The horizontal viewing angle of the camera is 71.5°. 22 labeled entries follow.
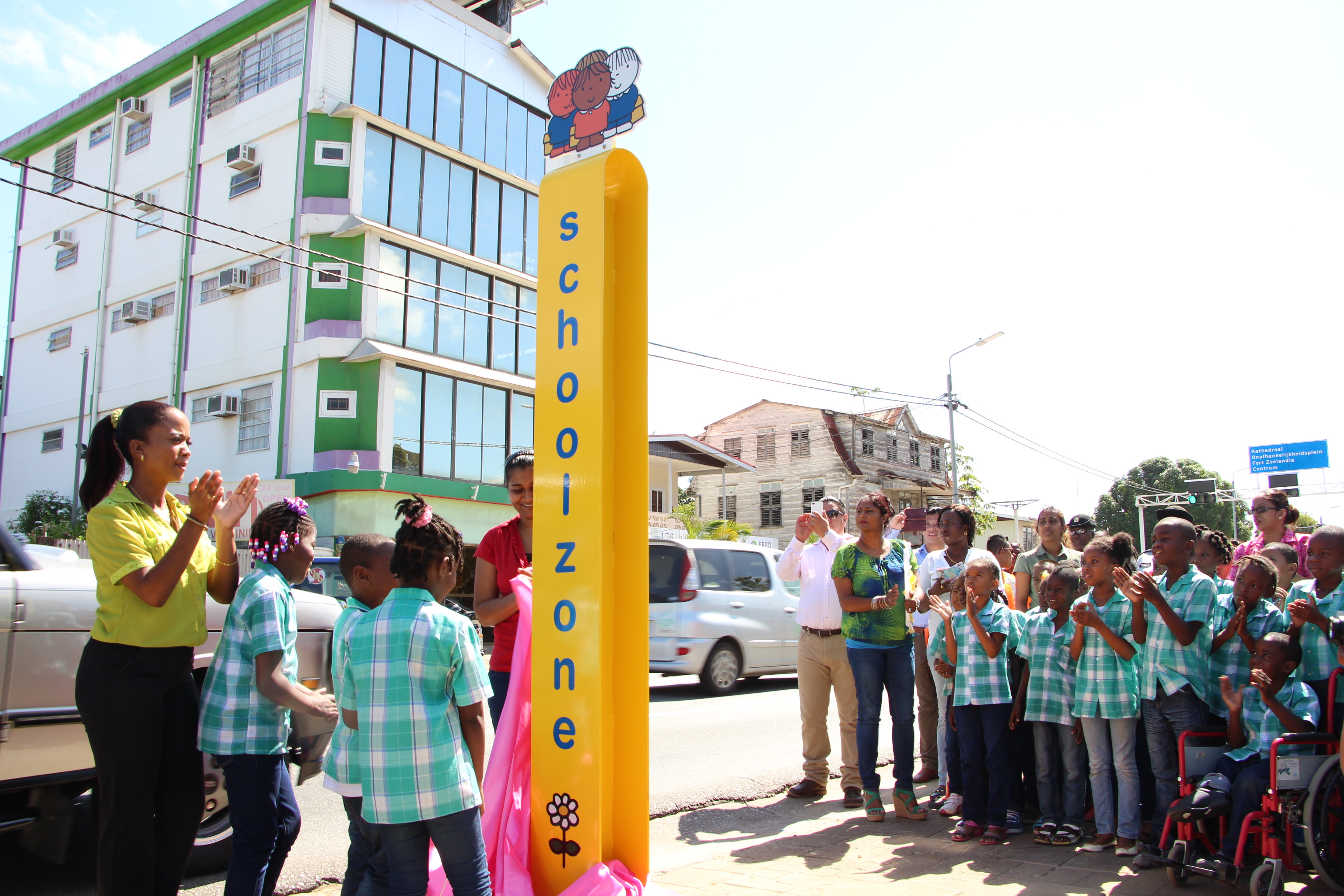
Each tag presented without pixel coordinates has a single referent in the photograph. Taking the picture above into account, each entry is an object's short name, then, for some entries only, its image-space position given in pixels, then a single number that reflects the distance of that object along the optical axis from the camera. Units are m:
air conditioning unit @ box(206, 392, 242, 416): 23.41
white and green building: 22.36
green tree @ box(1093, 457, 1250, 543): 57.69
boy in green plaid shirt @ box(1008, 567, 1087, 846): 5.02
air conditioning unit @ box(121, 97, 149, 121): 26.33
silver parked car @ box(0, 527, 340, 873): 3.89
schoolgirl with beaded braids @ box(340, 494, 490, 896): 2.82
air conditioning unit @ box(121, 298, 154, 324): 25.55
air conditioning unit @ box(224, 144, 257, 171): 23.27
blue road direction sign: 37.88
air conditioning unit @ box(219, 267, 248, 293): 23.41
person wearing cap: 6.78
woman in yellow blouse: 3.05
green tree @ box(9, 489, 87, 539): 25.86
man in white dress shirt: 6.12
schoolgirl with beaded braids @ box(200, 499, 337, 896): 3.15
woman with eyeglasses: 6.69
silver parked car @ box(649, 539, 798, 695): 11.13
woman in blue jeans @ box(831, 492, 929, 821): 5.50
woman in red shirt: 3.87
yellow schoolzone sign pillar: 3.29
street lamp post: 26.70
